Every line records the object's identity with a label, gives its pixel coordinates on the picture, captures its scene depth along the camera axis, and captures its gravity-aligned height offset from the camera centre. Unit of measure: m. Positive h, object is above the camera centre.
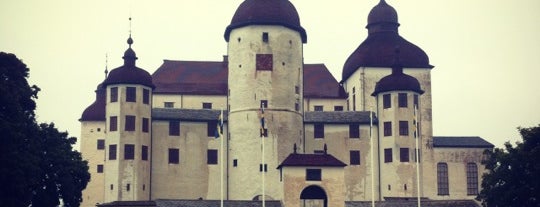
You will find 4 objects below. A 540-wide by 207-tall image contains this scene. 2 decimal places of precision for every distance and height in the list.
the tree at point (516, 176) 67.31 +1.98
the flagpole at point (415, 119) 73.09 +6.94
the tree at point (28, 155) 59.84 +3.39
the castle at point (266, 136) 85.06 +6.36
